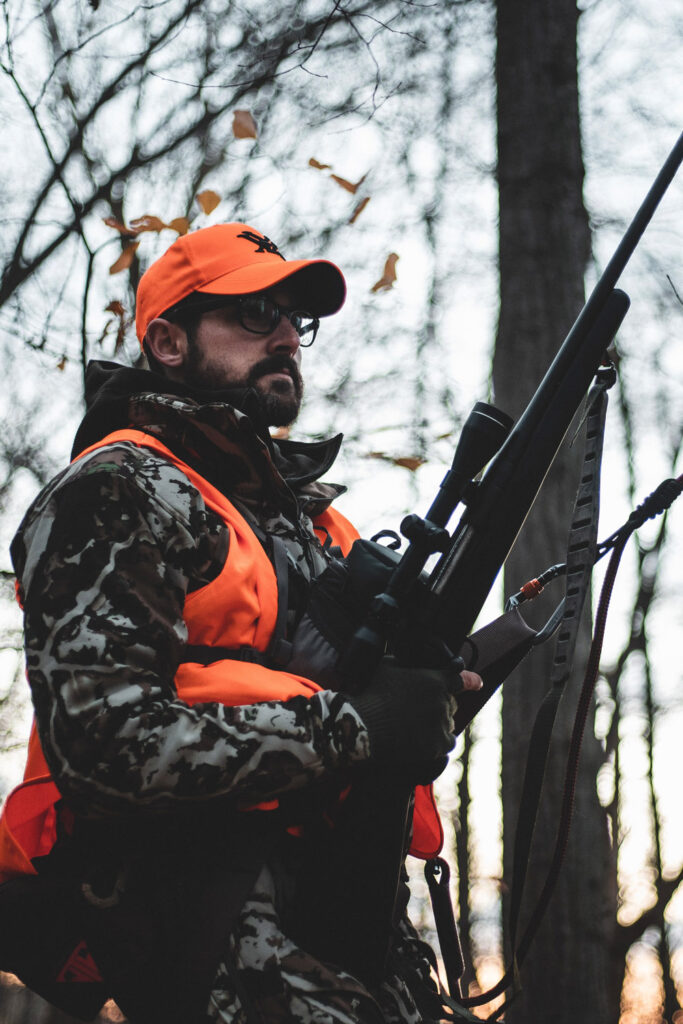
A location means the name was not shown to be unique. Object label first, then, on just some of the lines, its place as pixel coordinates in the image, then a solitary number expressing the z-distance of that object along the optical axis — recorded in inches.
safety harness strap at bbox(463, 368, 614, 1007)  96.0
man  67.9
